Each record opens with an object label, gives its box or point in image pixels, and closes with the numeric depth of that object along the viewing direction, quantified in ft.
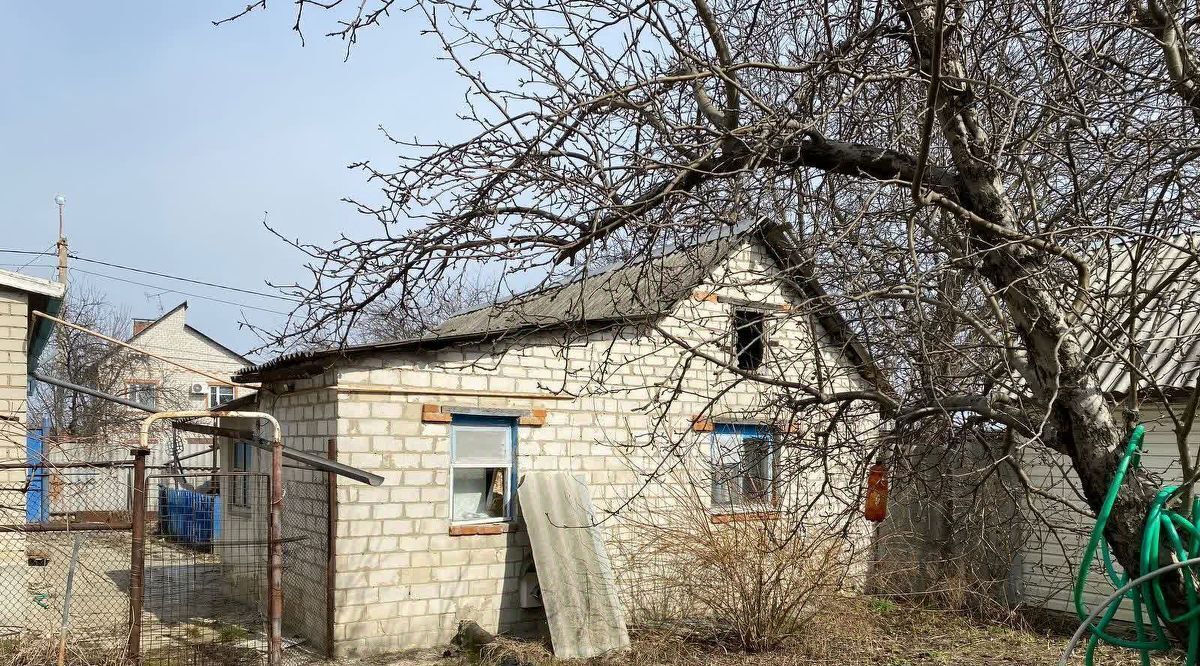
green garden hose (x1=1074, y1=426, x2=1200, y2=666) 11.99
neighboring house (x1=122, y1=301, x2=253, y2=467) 106.93
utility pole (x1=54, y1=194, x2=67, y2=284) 63.62
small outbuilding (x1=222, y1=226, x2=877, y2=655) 30.35
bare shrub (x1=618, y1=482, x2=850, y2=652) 29.14
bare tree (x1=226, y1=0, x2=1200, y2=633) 13.57
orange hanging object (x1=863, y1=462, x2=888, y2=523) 19.51
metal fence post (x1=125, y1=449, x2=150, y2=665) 22.80
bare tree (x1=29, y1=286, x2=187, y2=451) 86.89
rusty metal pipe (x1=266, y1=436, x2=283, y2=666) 23.80
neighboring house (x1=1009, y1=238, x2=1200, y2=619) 33.42
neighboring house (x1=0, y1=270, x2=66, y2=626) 30.27
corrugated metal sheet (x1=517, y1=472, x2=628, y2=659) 30.40
